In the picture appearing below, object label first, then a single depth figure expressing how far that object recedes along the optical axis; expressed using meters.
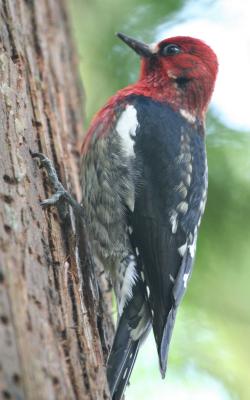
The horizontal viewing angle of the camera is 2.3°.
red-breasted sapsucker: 3.15
